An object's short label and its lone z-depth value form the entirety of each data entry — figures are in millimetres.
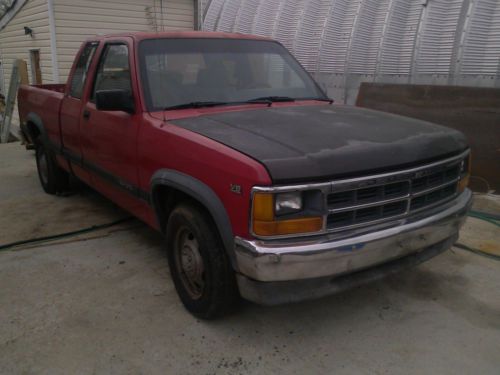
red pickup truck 2357
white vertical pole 10352
